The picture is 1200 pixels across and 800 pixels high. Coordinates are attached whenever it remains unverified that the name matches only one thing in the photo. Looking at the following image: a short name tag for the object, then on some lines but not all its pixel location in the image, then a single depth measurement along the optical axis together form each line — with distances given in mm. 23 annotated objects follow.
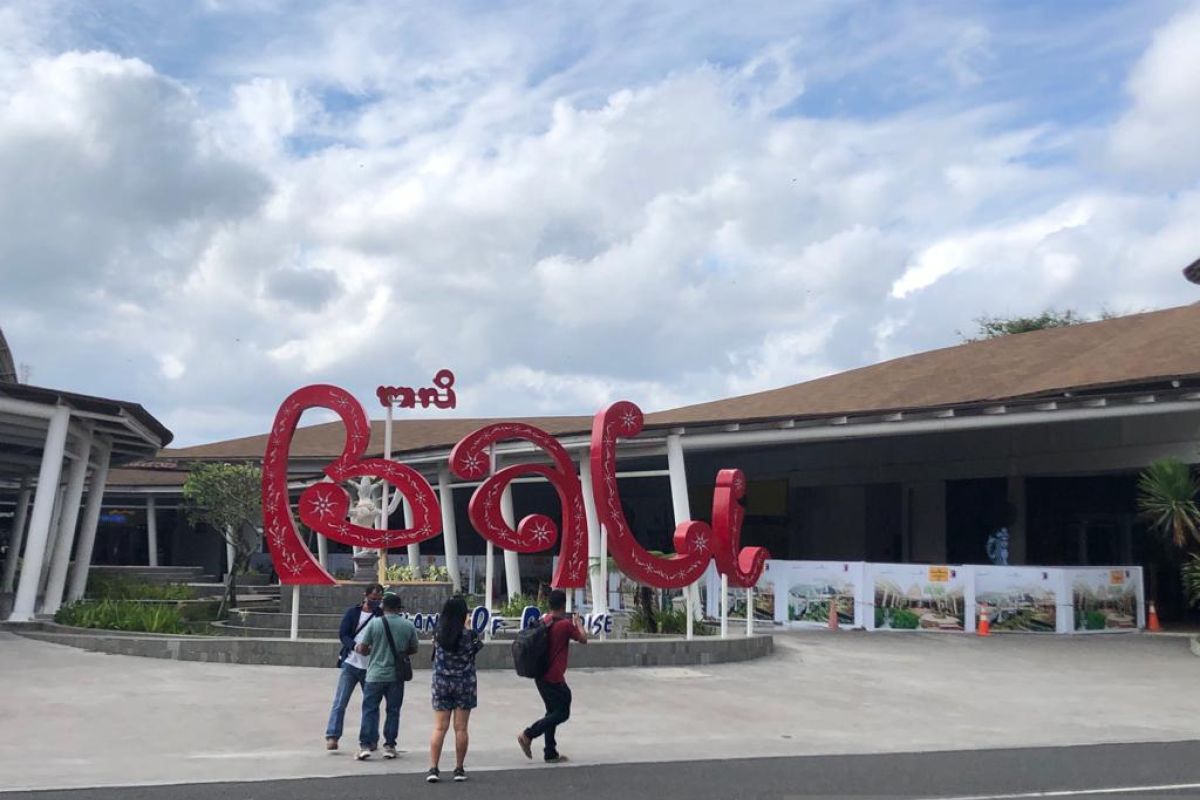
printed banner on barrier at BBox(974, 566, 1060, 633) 25422
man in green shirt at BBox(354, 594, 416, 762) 10773
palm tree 23922
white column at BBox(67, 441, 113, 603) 29984
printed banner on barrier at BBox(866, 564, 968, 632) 25266
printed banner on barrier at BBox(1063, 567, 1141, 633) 25750
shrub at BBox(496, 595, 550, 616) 23203
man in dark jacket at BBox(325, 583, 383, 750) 11117
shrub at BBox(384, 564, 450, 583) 22875
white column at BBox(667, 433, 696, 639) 24708
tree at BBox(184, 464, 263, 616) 31500
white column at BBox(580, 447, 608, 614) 23859
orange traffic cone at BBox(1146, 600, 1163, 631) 26969
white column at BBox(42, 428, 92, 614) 26797
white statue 23609
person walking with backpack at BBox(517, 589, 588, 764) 10781
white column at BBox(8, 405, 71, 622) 23297
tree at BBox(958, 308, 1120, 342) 72000
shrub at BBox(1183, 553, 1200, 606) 23984
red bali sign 18484
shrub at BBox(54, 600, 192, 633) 21469
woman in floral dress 10070
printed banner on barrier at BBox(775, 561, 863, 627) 25453
